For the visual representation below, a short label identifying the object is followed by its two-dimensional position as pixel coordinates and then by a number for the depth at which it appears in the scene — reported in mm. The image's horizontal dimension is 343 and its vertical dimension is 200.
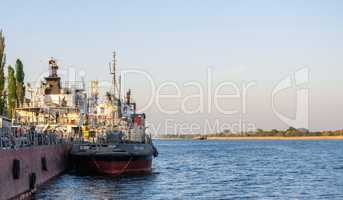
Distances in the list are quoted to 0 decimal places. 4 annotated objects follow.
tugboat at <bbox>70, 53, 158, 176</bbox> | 58344
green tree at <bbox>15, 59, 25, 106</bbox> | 96925
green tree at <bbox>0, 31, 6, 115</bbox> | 84438
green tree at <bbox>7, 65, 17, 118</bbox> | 95062
